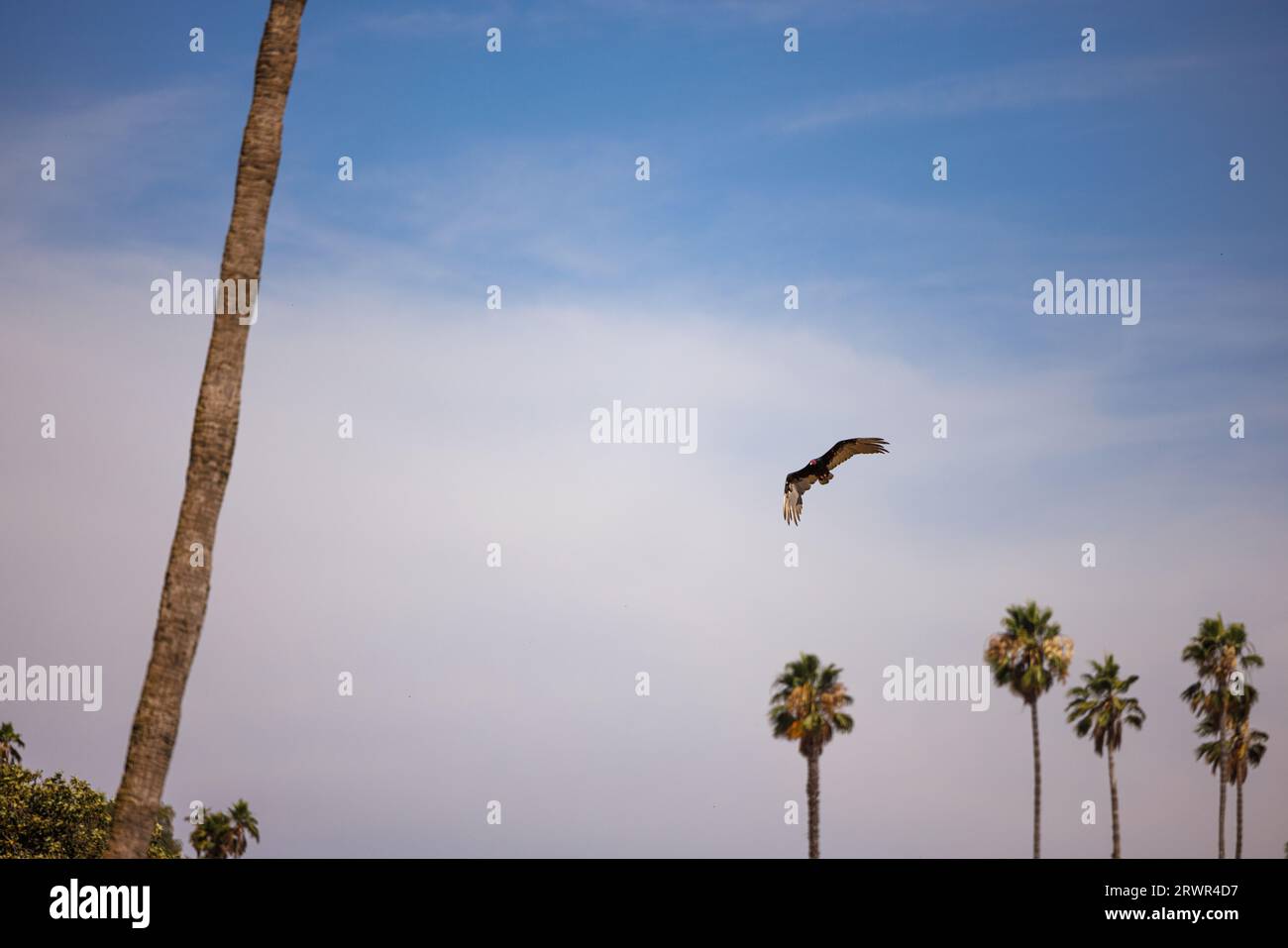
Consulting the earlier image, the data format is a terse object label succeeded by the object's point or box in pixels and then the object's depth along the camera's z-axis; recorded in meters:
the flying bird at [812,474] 25.71
